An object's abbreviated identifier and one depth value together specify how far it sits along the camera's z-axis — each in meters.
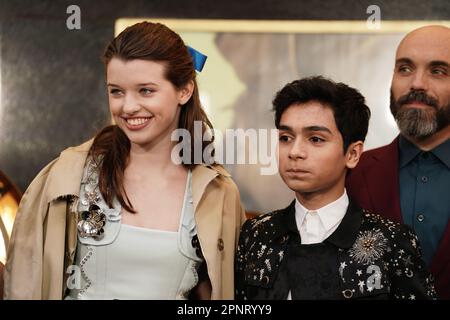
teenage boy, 2.18
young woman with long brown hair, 2.33
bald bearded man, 2.65
